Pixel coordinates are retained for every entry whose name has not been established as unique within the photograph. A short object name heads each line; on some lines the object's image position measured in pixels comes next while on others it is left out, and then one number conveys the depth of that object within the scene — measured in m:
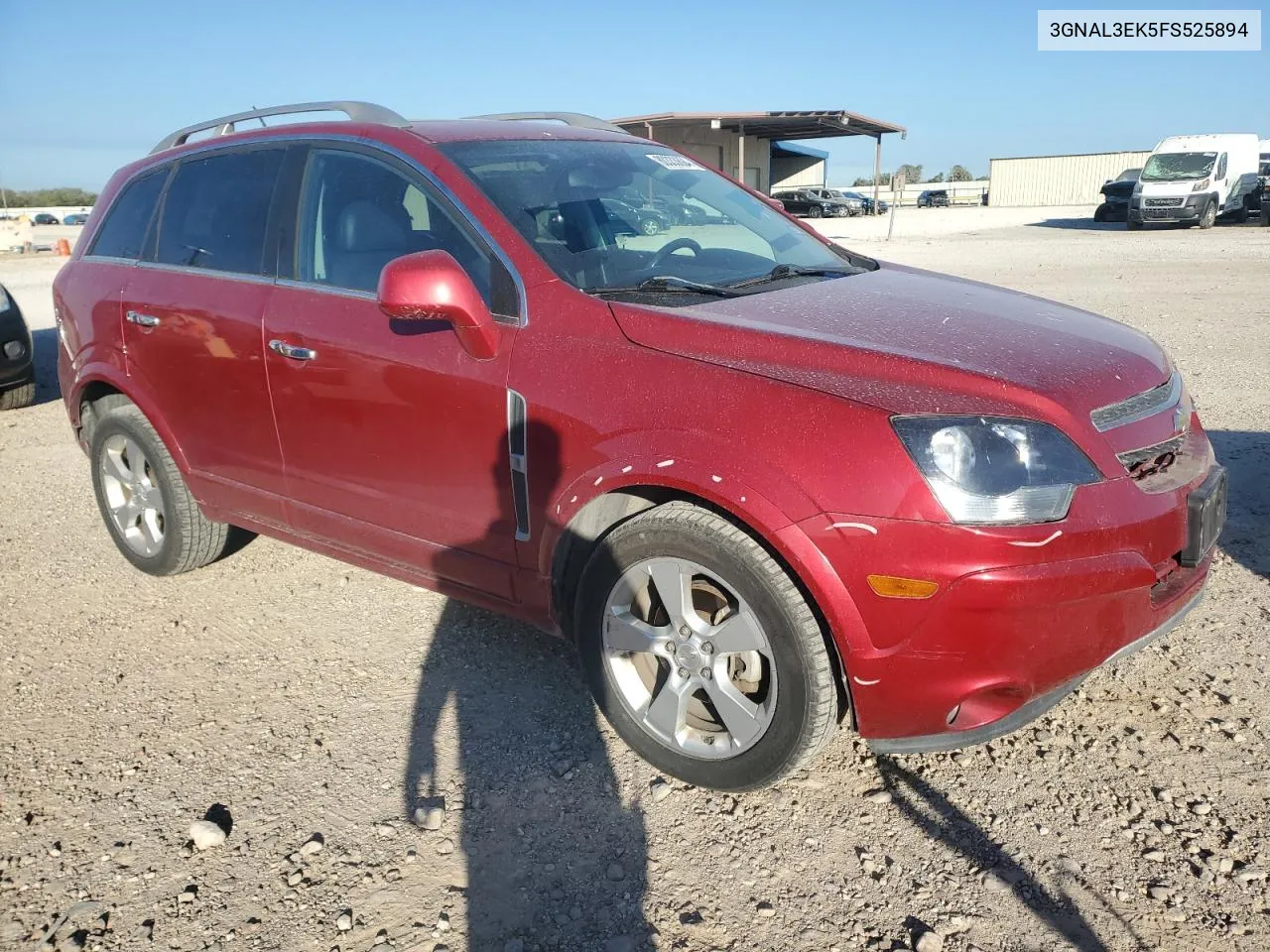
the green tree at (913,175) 99.75
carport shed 28.84
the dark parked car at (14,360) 8.05
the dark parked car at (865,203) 51.66
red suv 2.33
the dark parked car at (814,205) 44.91
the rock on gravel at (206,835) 2.64
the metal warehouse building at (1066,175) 54.09
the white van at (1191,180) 25.50
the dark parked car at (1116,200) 31.08
